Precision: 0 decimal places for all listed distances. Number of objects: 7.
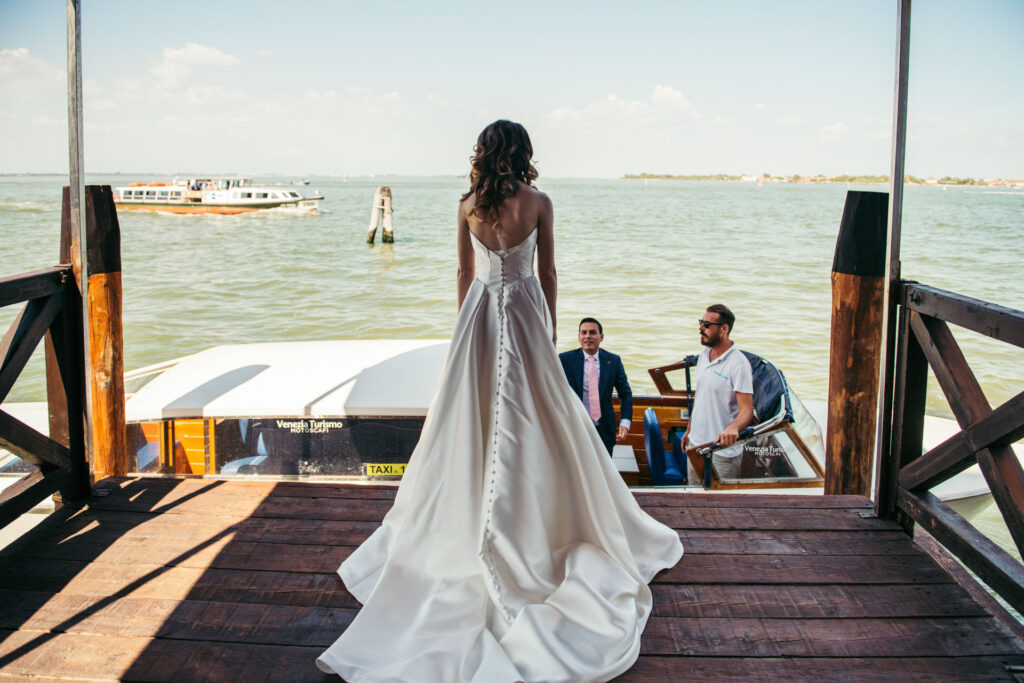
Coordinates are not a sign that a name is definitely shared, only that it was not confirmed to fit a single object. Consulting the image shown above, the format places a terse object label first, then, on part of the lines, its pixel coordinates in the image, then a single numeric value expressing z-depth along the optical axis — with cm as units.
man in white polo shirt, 502
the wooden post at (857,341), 378
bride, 235
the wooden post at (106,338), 429
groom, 485
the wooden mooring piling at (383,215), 3021
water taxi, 534
